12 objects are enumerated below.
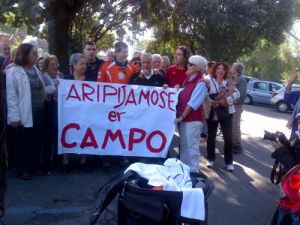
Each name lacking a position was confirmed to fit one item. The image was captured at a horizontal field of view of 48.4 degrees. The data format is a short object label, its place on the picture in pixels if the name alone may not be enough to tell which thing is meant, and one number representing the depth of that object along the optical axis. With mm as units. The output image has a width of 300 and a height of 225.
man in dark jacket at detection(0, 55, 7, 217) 2528
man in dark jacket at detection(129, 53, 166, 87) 4842
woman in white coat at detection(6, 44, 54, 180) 4055
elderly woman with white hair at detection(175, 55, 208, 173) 4330
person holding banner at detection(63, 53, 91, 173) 4654
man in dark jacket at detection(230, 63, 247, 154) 6218
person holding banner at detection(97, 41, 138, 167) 4747
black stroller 2216
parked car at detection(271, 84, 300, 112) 17231
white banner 4628
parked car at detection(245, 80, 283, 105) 19115
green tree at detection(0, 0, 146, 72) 7336
